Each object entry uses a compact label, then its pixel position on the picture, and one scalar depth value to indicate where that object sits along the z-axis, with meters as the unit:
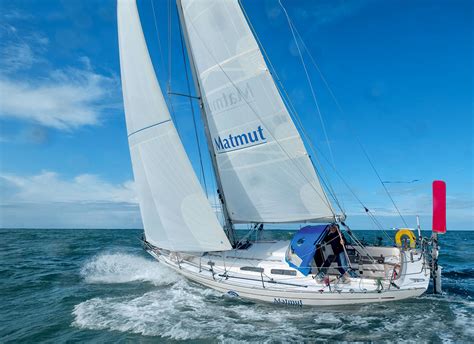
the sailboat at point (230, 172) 9.65
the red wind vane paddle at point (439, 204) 9.02
